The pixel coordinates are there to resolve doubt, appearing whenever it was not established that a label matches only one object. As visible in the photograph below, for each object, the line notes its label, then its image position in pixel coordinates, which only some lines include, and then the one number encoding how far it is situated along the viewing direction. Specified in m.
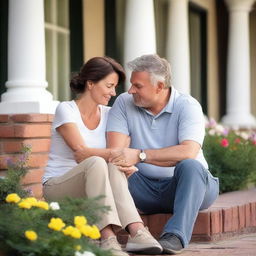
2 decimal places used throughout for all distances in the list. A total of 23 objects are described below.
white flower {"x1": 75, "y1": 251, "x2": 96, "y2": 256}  3.89
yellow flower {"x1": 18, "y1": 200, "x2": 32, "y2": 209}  4.21
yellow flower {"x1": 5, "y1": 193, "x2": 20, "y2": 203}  4.26
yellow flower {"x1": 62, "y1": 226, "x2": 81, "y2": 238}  3.89
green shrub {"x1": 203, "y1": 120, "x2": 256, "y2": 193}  9.02
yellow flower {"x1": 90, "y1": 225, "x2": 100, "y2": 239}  3.99
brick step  5.96
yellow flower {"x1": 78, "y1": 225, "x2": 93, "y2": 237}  3.97
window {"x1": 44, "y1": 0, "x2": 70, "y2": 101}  9.08
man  5.31
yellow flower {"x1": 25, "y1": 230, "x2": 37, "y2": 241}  3.83
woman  5.01
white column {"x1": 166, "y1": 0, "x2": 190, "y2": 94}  10.94
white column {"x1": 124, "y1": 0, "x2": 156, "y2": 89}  9.33
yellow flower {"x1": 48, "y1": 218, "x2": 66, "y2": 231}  3.96
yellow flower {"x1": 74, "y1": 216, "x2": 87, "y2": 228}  4.00
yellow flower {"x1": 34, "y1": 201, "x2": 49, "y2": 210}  4.27
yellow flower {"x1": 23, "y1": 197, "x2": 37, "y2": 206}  4.27
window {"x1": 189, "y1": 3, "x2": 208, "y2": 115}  12.98
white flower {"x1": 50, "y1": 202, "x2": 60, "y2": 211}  4.32
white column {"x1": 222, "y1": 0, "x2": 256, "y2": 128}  13.05
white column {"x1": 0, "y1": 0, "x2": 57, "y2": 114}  7.54
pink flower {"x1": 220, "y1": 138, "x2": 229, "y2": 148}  9.10
